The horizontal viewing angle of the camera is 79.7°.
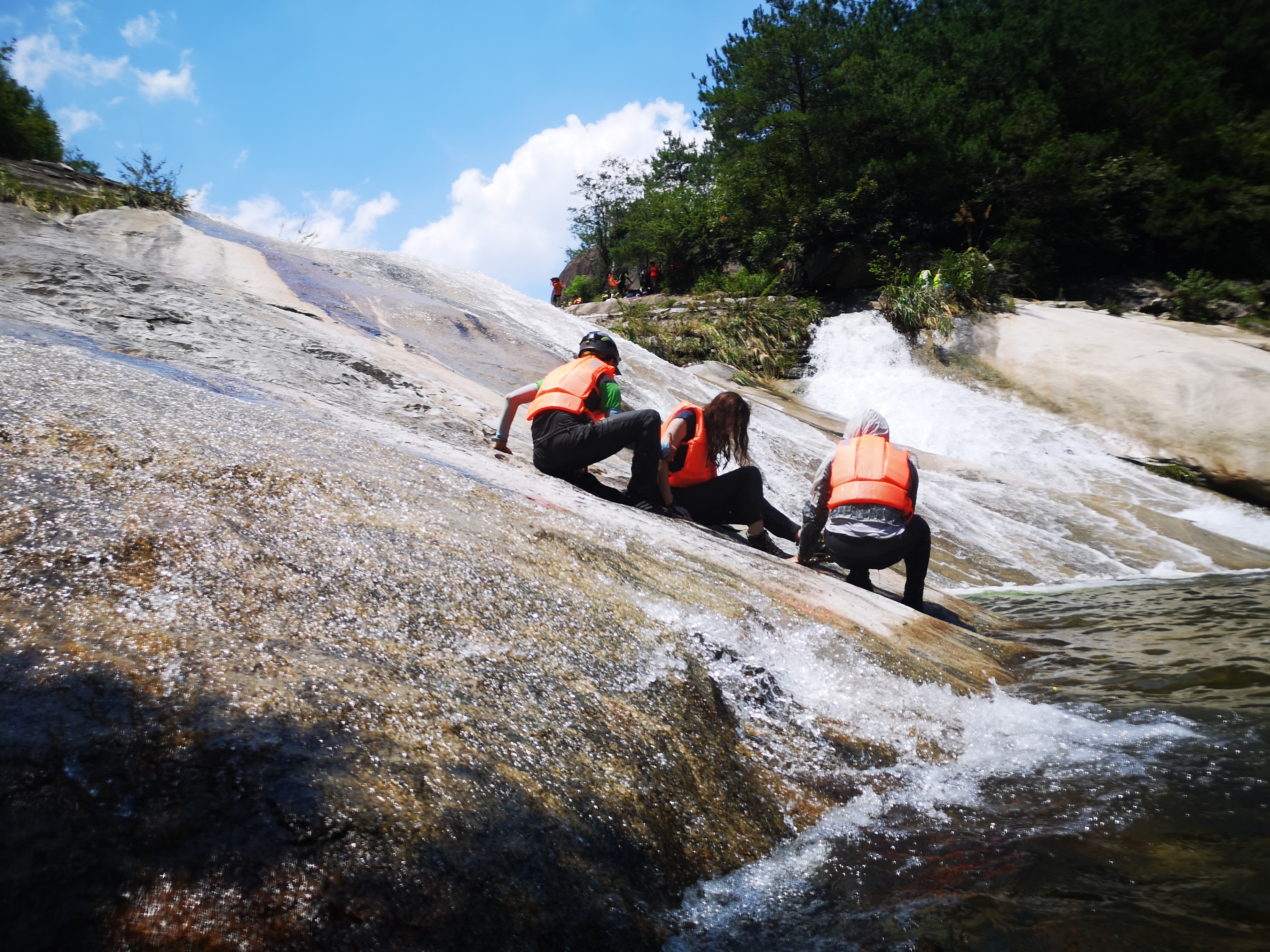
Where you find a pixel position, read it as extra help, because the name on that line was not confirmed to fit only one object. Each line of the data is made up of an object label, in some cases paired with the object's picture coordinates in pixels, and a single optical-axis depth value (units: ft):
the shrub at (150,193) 43.45
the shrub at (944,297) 56.44
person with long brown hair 20.01
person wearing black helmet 18.43
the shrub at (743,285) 71.72
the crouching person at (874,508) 17.42
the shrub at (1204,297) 59.16
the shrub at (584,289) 133.49
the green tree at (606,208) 136.84
